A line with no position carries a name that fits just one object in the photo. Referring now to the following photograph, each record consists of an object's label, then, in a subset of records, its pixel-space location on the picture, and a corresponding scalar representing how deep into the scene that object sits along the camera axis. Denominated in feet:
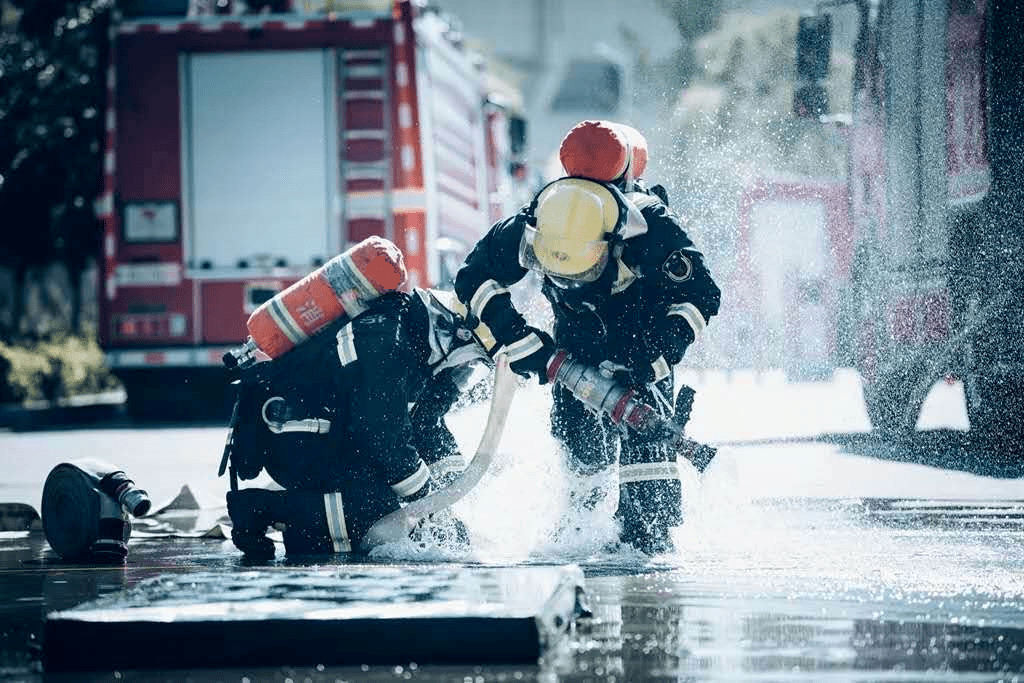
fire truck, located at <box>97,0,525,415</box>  98.94
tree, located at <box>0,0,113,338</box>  136.87
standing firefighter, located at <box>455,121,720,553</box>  44.29
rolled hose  46.78
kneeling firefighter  43.93
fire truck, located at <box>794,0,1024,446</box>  69.00
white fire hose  44.52
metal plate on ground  30.91
